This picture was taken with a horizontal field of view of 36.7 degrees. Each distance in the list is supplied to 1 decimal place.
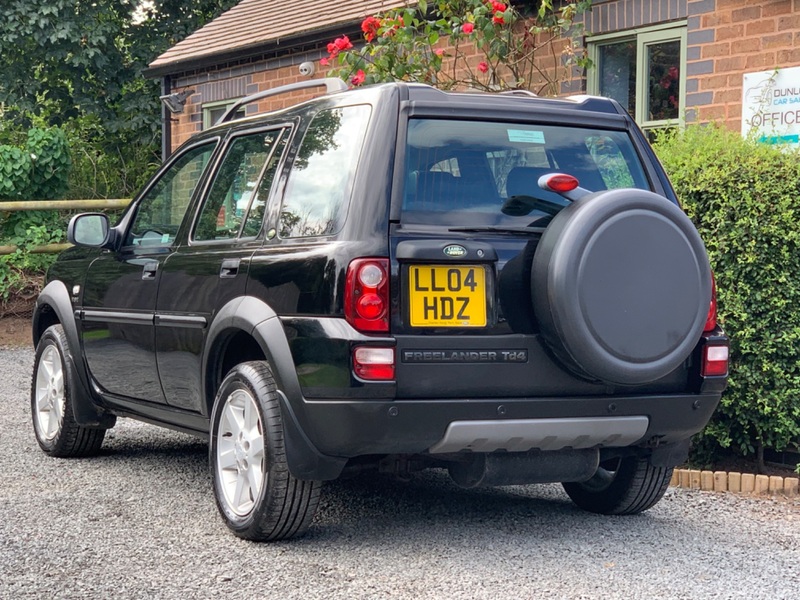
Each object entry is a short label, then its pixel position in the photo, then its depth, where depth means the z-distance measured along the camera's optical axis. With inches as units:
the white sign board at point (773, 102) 325.4
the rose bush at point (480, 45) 396.2
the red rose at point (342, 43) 424.2
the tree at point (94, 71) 867.4
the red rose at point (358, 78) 409.4
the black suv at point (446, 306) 172.7
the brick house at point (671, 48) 337.4
